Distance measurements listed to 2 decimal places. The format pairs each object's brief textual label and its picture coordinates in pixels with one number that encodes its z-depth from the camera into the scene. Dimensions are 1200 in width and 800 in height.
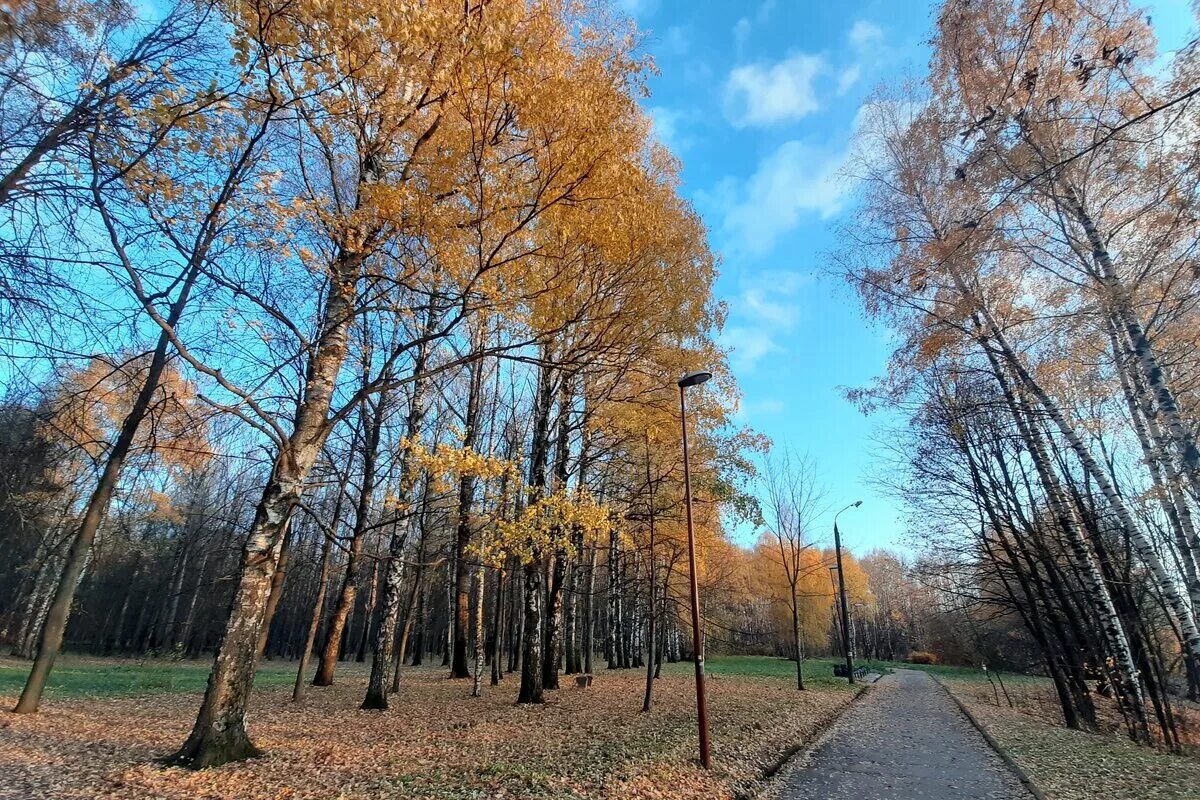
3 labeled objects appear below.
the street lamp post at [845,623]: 20.87
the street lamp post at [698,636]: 7.18
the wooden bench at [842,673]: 26.27
